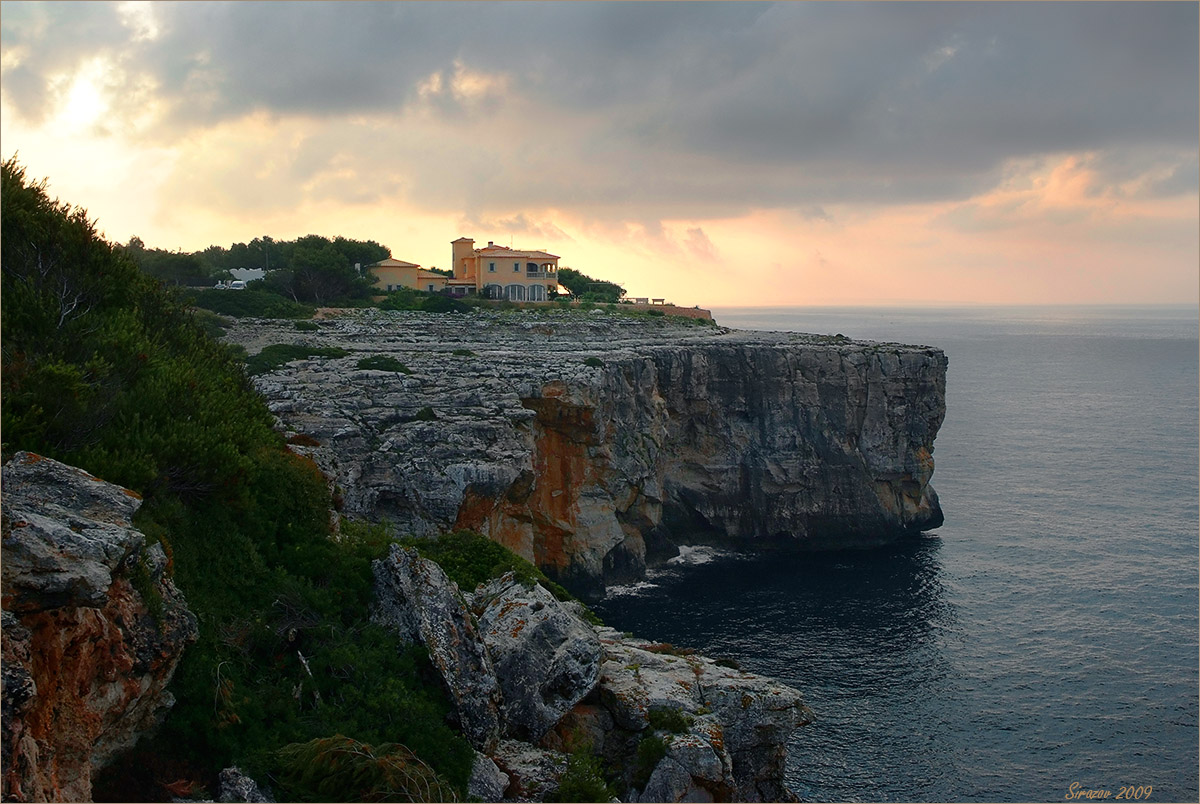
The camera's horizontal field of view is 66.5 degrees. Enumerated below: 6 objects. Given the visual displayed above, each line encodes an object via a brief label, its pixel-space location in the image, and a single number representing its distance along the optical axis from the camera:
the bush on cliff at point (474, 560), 24.73
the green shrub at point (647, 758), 20.31
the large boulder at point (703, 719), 20.53
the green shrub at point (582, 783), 17.34
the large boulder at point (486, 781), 16.61
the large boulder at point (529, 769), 17.44
